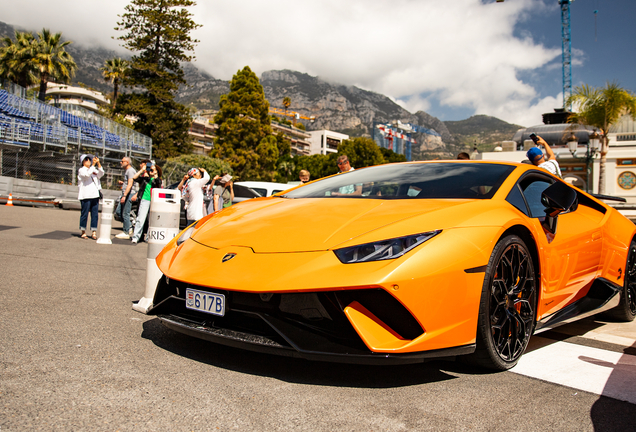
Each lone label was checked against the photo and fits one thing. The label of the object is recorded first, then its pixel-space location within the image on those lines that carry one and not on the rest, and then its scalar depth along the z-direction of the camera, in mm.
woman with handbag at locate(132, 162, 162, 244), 9273
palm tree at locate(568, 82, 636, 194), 27828
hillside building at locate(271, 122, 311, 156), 113588
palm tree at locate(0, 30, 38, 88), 41406
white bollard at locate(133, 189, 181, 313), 3664
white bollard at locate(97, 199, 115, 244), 8664
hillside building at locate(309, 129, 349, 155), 129375
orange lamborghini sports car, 2223
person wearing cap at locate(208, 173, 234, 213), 10203
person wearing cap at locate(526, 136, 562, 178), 5695
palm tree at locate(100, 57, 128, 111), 53219
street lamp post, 21797
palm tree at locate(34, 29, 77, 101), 41844
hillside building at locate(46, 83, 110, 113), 97112
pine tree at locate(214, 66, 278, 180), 44062
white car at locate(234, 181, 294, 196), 13664
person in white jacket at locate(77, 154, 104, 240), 9008
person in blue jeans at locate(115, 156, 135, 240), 9742
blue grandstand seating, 24406
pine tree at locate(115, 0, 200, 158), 37656
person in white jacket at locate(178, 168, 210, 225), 8734
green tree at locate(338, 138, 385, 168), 70250
